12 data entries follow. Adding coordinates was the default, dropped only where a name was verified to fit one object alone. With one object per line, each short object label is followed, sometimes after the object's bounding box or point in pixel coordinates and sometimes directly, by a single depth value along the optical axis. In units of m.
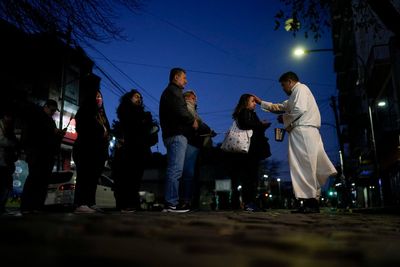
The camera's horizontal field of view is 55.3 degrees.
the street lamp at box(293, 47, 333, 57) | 18.91
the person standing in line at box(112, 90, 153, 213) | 5.86
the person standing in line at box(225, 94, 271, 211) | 6.41
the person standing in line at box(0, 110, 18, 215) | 5.50
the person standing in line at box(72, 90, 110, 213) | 5.11
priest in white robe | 5.60
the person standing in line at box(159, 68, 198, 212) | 5.52
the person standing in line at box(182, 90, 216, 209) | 6.17
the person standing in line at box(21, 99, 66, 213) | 5.53
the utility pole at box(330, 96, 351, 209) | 21.09
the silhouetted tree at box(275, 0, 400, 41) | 9.46
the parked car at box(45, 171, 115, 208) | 12.28
